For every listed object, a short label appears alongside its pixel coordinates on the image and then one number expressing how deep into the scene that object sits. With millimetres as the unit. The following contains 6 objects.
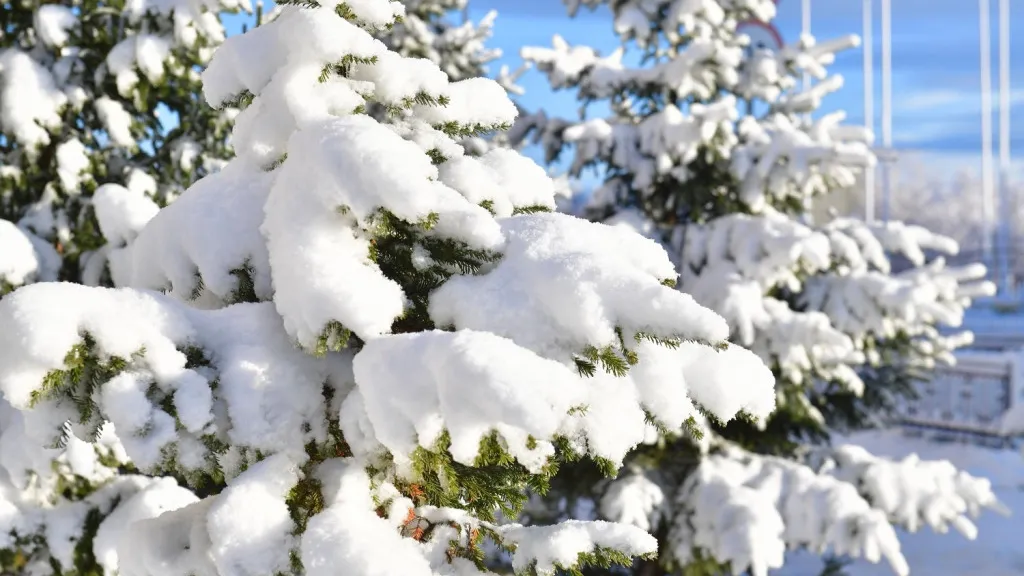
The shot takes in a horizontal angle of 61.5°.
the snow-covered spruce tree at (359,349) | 1681
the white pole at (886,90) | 27750
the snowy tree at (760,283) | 5684
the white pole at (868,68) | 27609
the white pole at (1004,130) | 30297
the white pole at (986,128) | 29719
